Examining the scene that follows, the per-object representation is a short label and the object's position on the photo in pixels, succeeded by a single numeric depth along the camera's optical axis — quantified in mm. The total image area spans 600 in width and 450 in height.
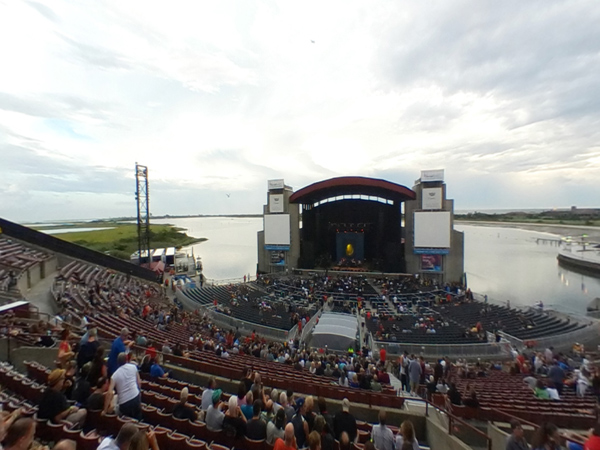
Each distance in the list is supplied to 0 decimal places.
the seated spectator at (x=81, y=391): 4434
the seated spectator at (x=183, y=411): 4574
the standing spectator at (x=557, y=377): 7793
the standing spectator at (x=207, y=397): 4902
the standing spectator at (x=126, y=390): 4258
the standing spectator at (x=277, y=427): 4102
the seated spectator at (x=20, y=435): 2467
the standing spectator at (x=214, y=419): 4262
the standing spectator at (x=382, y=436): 4055
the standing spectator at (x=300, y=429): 4191
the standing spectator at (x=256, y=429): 4141
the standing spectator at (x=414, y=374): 9373
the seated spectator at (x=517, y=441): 3752
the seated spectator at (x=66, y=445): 2332
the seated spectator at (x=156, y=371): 6520
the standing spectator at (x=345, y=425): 4195
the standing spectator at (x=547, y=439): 3574
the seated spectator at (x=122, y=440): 2717
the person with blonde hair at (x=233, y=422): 4133
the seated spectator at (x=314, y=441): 3542
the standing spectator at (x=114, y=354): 5242
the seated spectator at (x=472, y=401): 5766
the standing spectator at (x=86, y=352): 5465
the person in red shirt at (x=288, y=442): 3395
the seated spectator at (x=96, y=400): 4227
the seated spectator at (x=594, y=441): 3494
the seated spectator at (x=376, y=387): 7439
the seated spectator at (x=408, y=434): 3746
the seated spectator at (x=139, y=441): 2555
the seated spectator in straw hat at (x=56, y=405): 3863
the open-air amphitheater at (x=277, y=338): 5156
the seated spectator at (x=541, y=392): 6824
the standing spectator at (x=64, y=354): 5129
